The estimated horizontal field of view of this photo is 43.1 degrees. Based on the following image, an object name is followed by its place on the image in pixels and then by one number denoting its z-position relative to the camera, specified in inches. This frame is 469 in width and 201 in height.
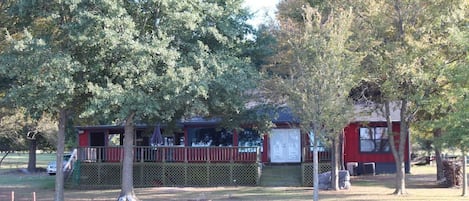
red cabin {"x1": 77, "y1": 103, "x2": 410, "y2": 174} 1034.7
